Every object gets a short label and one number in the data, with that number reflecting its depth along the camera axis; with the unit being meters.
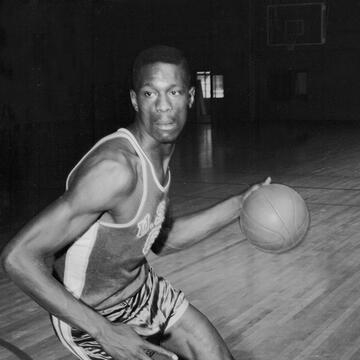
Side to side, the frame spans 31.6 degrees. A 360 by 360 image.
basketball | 2.38
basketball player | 1.56
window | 21.98
